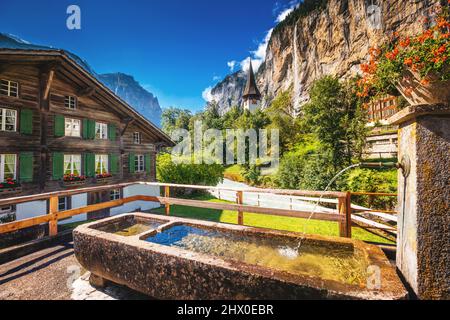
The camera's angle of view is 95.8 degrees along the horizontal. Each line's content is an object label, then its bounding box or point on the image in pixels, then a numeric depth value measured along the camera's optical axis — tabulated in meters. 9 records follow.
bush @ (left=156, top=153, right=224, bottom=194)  15.54
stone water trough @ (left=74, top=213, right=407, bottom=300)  1.78
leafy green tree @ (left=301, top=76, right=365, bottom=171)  14.01
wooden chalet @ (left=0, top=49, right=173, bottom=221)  8.38
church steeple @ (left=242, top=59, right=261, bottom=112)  54.25
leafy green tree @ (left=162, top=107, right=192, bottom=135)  50.25
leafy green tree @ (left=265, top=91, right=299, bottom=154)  25.67
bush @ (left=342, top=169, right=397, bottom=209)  10.38
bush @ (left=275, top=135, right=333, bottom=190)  14.00
